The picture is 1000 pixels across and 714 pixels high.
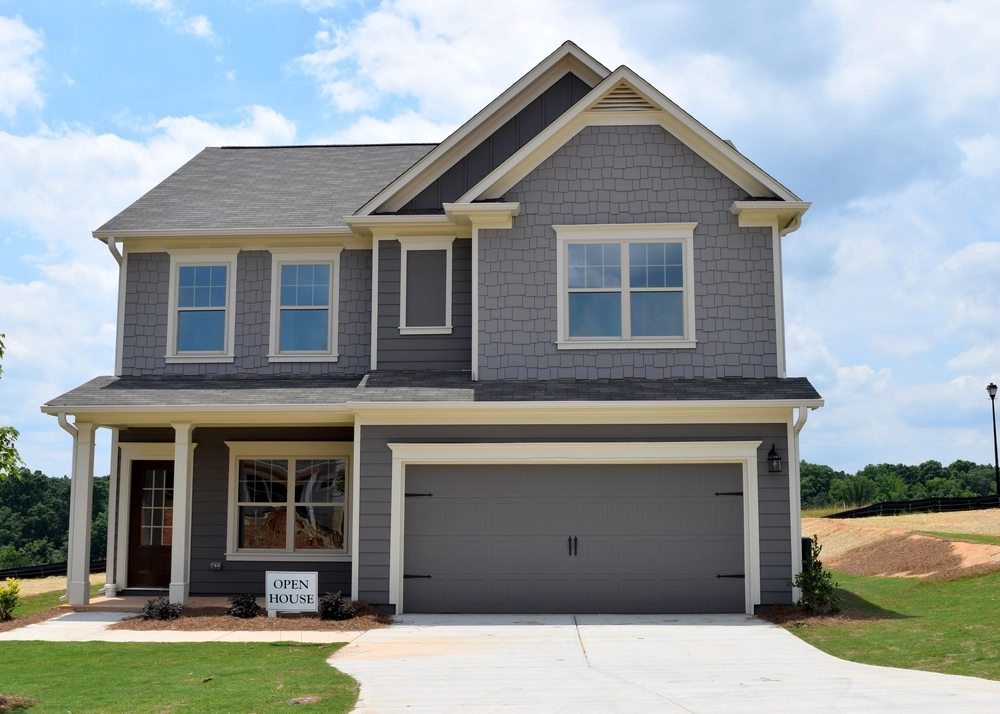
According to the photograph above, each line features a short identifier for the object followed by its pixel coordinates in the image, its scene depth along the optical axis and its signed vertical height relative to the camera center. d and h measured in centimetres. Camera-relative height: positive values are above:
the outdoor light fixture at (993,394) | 3048 +247
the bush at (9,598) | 1396 -183
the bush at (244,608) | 1348 -189
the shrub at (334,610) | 1312 -186
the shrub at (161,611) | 1349 -193
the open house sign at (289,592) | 1337 -165
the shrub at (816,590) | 1317 -158
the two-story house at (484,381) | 1395 +140
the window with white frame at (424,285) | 1572 +302
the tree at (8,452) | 950 +18
